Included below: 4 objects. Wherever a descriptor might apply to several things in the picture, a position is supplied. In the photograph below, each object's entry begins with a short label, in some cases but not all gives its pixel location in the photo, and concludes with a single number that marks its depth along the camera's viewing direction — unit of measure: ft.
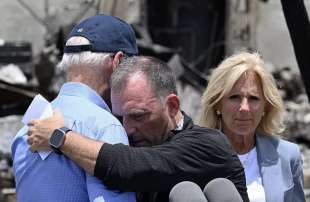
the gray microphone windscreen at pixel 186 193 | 13.23
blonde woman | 21.95
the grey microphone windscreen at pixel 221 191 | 13.47
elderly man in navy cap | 14.35
